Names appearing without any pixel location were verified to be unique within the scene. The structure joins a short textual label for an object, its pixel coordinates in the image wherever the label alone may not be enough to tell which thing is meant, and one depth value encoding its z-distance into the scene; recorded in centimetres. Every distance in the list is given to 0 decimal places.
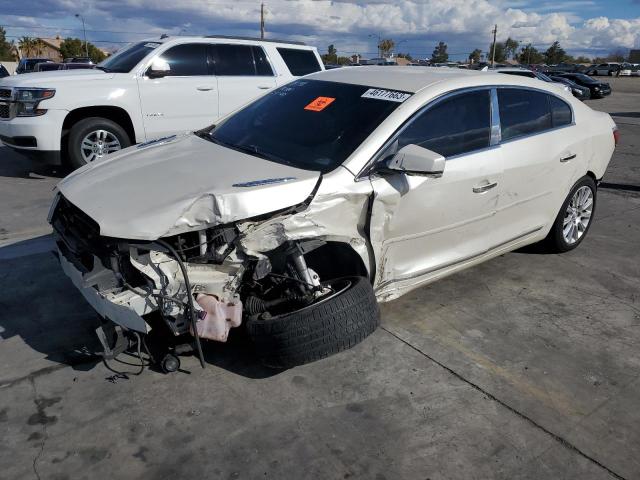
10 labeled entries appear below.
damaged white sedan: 301
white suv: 749
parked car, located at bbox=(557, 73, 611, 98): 2948
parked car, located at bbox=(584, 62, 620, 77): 5880
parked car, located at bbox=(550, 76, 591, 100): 2373
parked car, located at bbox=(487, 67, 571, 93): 1280
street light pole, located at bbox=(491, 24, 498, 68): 7665
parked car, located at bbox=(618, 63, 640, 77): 6059
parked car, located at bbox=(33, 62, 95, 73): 1977
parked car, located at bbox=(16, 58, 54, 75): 2644
